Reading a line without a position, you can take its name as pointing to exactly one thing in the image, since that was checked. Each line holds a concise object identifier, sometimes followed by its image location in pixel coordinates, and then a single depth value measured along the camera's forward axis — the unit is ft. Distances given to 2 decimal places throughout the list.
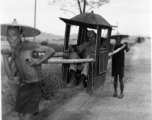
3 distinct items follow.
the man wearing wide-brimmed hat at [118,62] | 24.88
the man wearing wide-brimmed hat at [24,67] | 11.76
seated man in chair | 23.66
